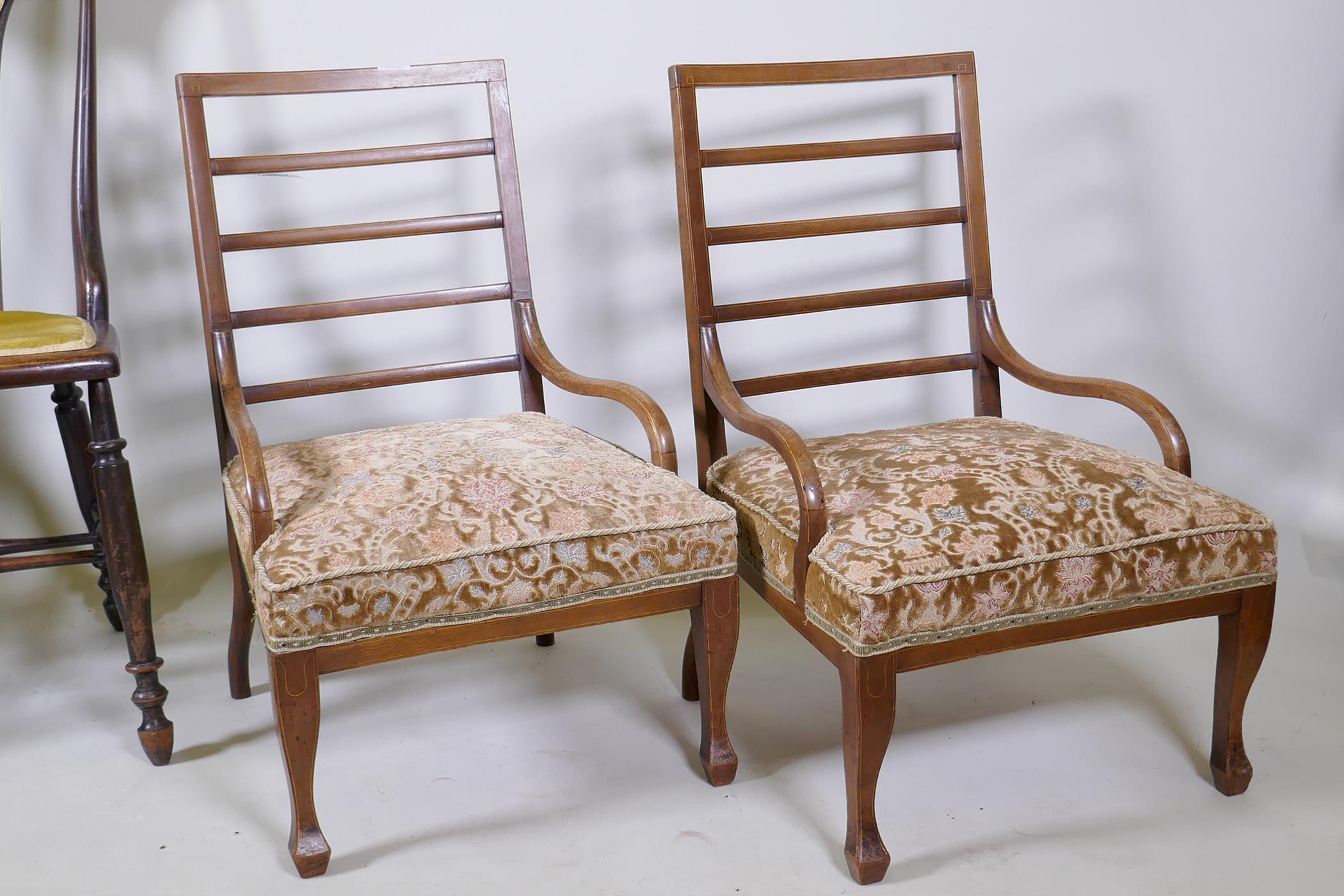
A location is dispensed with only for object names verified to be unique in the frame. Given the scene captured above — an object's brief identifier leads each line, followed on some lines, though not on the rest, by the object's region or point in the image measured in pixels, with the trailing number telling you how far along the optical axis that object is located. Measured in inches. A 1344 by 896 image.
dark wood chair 65.9
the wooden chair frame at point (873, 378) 59.6
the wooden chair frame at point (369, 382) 59.4
